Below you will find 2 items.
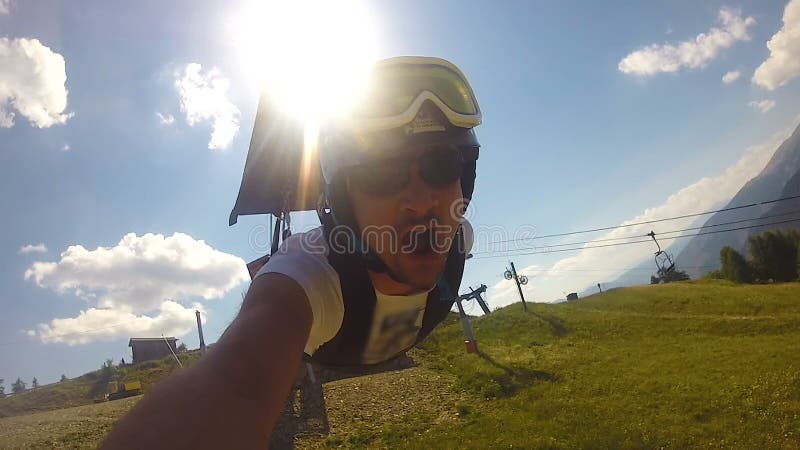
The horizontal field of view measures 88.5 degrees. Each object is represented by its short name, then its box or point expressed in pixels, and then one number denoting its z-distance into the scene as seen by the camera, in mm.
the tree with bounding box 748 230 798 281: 50594
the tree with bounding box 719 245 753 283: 52781
